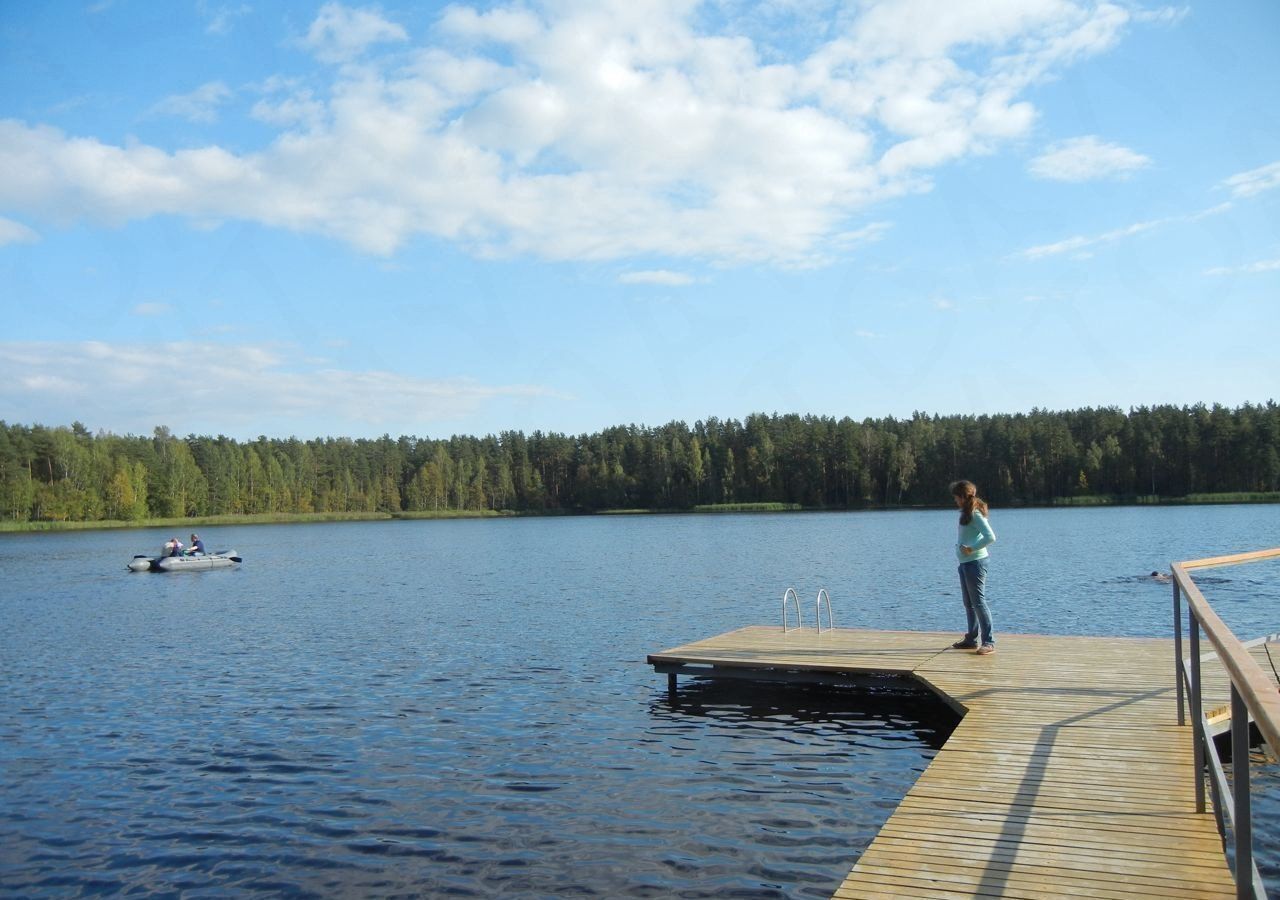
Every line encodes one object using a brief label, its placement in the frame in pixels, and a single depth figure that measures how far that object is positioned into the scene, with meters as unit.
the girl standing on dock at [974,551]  14.05
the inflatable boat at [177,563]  50.22
